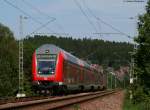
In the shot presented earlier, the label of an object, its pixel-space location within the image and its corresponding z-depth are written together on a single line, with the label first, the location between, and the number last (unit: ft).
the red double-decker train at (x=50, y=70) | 133.49
